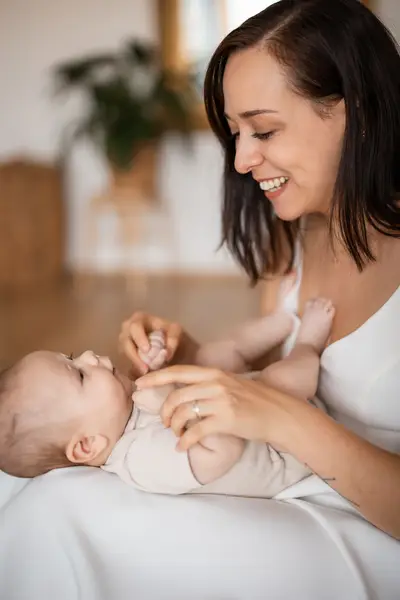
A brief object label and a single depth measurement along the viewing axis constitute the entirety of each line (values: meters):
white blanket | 0.95
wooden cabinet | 4.80
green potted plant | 4.48
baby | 1.01
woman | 0.91
